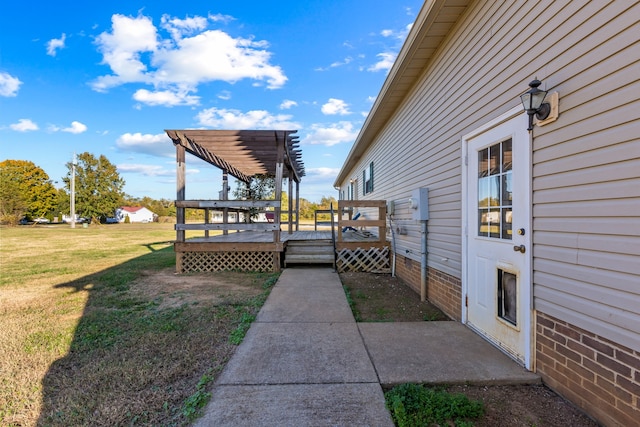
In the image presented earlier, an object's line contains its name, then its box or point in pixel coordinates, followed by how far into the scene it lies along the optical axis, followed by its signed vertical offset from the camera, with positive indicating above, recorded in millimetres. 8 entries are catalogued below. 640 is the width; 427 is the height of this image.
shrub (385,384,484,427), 1903 -1278
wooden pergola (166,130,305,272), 7090 +829
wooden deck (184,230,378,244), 7683 -702
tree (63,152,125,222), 37906 +3378
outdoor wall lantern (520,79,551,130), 2330 +866
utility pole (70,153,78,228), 31595 +2213
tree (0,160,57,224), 31656 +2730
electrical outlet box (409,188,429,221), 4789 +165
